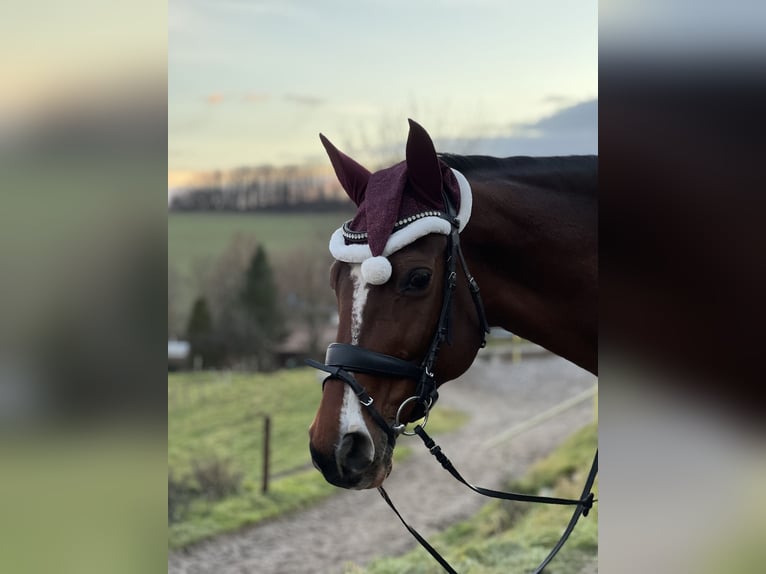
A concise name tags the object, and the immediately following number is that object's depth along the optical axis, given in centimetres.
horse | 194
